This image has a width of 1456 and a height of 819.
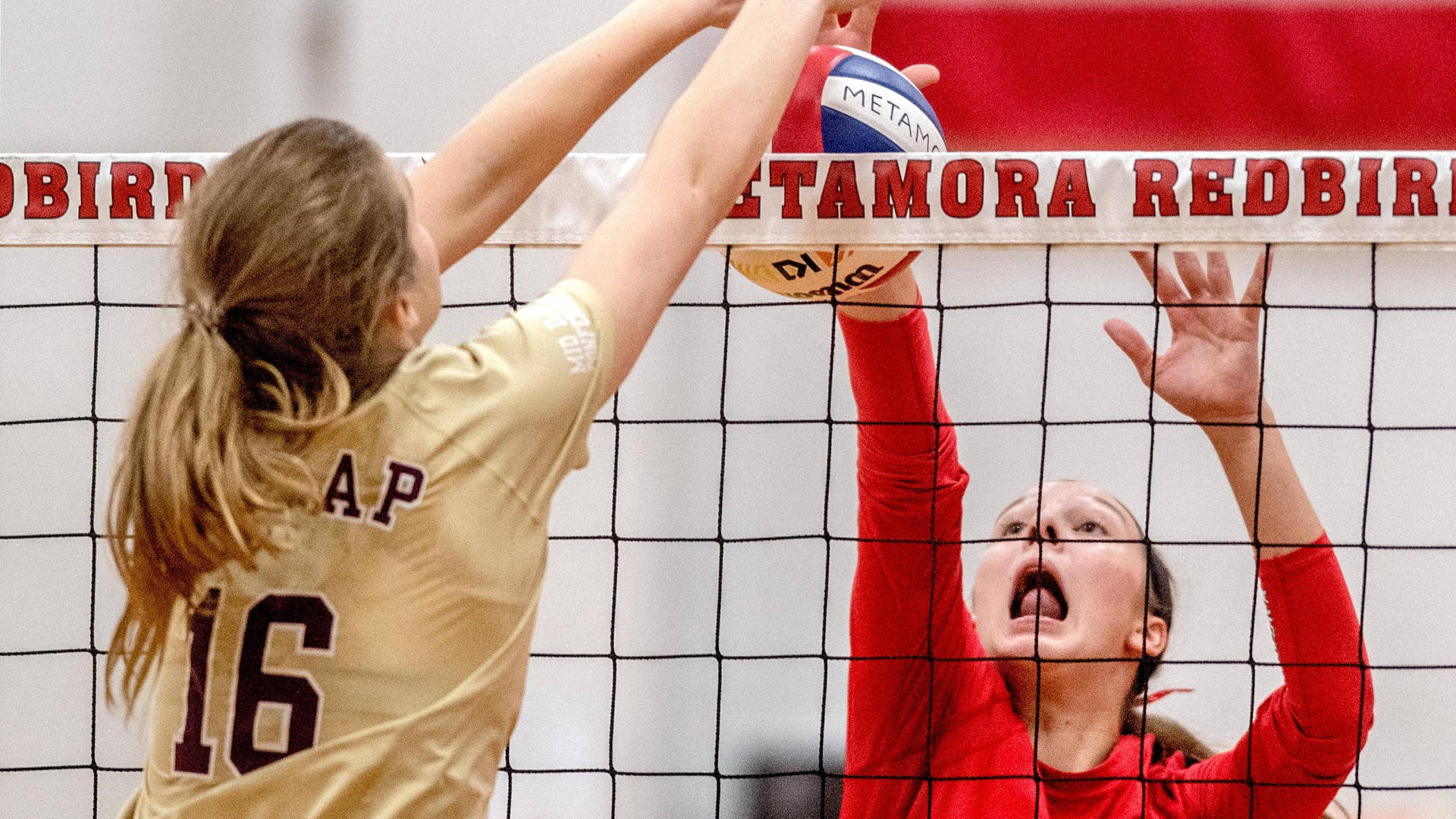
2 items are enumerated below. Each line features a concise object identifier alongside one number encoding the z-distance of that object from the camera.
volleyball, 5.36
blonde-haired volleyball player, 4.85
